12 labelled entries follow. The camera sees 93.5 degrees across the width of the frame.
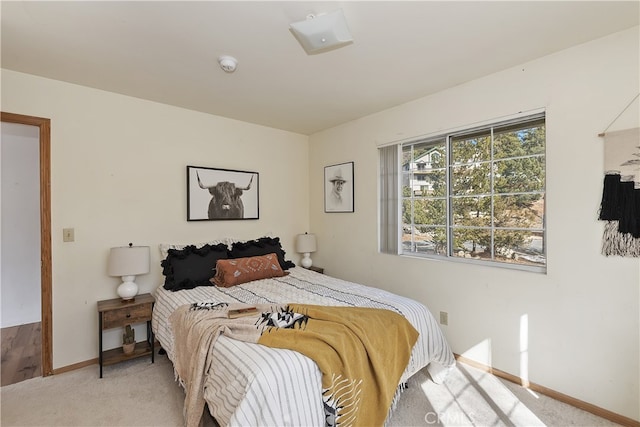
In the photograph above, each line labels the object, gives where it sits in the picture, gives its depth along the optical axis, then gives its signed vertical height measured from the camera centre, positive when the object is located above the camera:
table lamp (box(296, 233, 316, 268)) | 3.91 -0.45
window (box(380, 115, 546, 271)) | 2.38 +0.14
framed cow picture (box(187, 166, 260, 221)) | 3.28 +0.20
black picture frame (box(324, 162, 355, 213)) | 3.69 +0.30
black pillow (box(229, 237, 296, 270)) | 3.28 -0.42
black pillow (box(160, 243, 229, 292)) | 2.77 -0.53
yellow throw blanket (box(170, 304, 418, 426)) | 1.53 -0.77
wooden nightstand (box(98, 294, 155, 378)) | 2.46 -0.90
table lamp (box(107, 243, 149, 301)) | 2.58 -0.46
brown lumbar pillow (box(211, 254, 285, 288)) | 2.86 -0.58
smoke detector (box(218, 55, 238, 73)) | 2.16 +1.09
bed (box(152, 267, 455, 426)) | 1.34 -0.81
